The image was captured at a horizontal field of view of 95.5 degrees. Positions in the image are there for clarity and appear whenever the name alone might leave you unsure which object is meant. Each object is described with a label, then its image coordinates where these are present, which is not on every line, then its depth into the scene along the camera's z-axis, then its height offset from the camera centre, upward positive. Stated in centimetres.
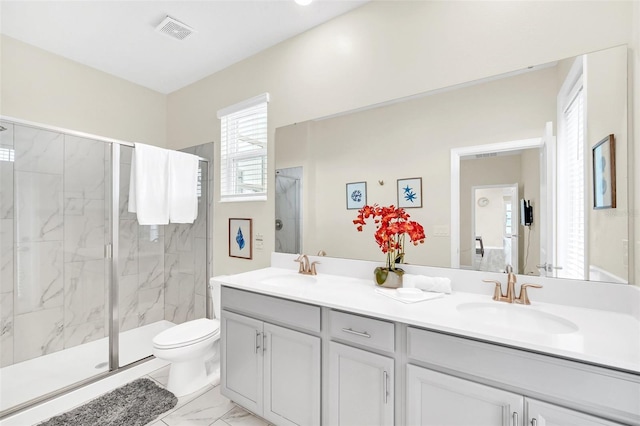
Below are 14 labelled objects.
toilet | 198 -97
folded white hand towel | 152 -37
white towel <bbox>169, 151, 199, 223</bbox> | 263 +26
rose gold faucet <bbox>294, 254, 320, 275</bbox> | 205 -37
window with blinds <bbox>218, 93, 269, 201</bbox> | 251 +59
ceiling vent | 212 +141
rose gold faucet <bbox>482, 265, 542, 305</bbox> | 134 -37
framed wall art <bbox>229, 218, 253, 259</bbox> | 257 -22
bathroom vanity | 90 -56
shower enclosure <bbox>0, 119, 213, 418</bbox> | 226 -40
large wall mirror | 127 +25
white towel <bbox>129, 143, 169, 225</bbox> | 241 +25
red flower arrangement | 166 -9
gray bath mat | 179 -127
